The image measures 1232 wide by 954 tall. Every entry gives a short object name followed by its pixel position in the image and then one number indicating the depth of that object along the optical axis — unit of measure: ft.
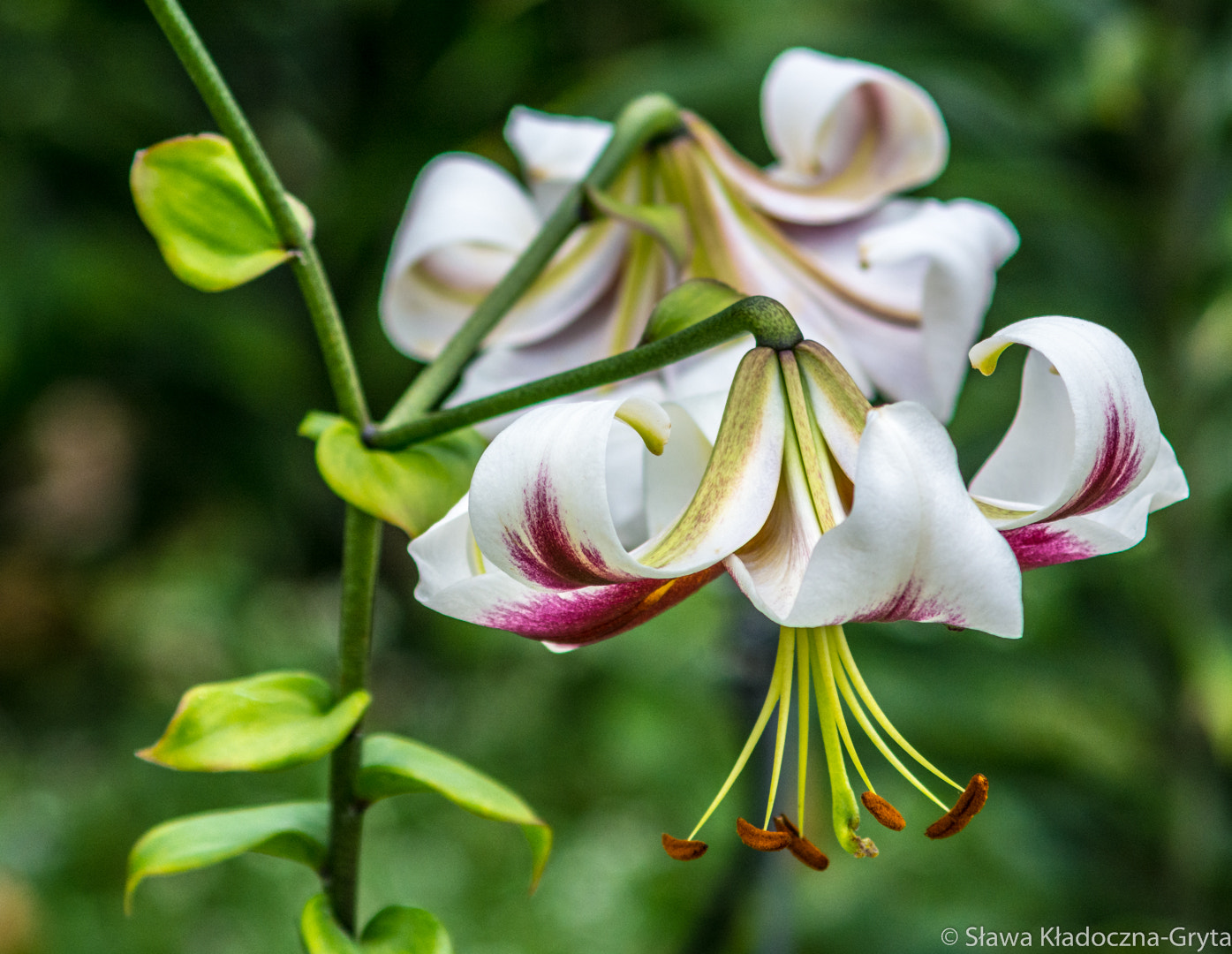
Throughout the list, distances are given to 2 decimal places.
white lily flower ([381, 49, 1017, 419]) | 2.78
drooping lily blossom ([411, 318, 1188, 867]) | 2.39
